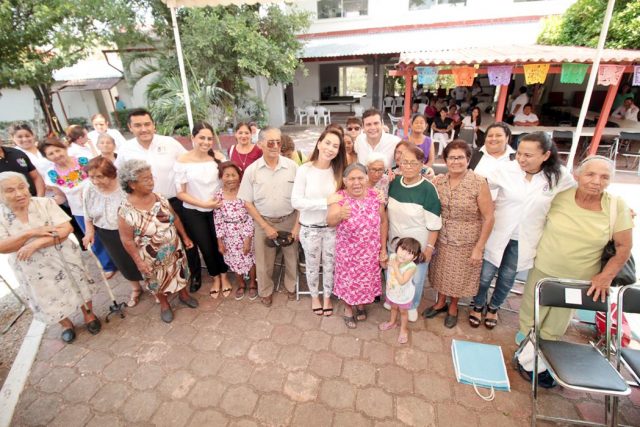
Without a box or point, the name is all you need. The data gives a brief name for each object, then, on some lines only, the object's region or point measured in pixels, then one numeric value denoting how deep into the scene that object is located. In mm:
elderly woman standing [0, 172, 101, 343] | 2465
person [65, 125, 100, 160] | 4004
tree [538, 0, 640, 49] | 7832
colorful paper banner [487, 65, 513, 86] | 6492
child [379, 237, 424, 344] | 2520
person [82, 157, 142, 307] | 2791
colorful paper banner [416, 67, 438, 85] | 6914
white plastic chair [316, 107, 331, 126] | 13680
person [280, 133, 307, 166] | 3609
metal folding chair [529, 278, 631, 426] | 1886
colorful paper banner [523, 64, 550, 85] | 6332
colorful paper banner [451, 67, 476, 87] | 6656
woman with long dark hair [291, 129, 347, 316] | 2646
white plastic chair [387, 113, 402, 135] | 11028
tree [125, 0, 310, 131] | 8375
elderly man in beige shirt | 2850
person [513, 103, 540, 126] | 8703
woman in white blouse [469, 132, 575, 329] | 2336
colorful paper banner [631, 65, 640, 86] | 6214
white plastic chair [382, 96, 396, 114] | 13828
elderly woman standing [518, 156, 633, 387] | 2018
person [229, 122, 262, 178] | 3309
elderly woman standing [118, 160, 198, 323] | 2637
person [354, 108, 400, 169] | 3266
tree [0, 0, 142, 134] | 9008
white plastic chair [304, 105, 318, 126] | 13867
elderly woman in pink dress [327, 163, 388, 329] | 2594
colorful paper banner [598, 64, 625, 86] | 6172
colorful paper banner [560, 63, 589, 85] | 6246
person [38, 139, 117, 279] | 3279
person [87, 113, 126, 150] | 4734
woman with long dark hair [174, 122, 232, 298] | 3039
